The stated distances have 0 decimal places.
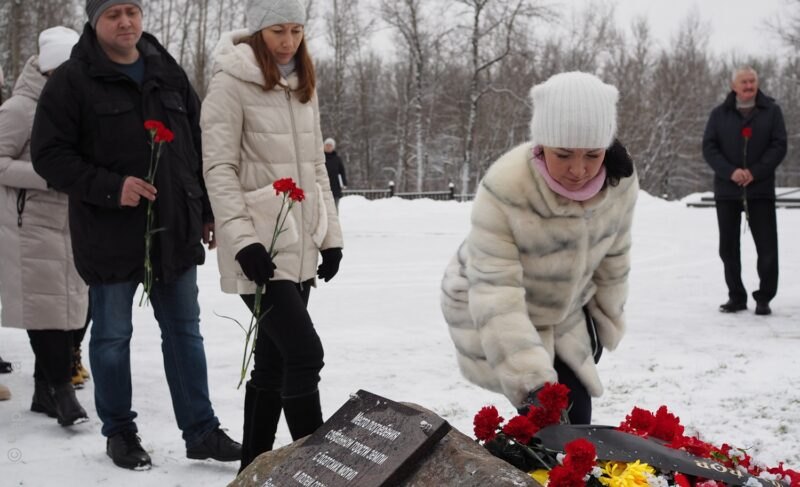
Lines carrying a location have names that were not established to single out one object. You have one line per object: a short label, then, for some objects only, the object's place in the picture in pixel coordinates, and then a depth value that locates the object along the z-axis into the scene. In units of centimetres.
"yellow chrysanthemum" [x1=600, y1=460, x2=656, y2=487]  209
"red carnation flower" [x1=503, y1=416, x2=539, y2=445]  237
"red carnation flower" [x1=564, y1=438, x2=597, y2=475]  204
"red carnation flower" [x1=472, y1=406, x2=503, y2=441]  249
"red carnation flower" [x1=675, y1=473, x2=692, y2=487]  210
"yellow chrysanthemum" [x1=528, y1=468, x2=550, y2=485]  228
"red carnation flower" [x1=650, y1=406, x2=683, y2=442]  244
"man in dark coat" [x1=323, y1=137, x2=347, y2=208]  1553
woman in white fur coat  274
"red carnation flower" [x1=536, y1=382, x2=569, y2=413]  238
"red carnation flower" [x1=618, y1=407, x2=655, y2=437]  249
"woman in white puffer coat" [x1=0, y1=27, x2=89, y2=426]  452
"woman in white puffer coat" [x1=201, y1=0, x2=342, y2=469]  327
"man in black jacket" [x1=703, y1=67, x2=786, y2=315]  734
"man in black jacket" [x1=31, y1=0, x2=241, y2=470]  371
